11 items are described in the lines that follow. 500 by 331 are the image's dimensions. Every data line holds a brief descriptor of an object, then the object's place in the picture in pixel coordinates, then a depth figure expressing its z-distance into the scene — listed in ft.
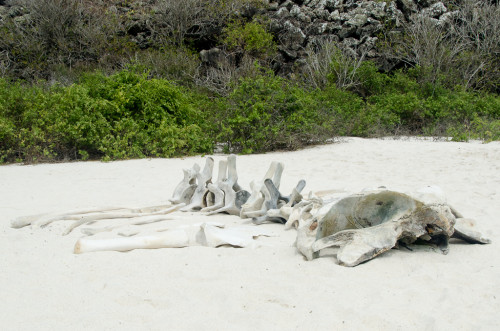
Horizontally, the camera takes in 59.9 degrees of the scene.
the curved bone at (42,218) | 13.91
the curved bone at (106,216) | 13.58
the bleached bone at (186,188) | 16.88
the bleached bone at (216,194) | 15.90
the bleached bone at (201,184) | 16.40
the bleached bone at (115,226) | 13.03
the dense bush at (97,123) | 31.48
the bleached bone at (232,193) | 15.61
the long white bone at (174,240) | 11.40
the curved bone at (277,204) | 14.39
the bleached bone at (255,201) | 14.83
